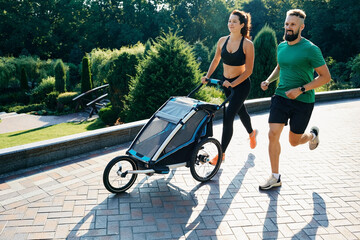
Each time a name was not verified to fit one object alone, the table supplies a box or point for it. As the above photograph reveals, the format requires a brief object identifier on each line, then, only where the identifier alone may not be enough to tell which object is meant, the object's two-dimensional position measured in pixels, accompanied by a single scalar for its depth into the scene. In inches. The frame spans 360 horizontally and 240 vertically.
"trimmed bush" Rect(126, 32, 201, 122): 297.4
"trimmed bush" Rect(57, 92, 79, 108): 735.1
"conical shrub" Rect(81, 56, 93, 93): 787.4
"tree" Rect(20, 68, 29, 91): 983.1
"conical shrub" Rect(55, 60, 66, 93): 856.3
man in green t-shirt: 143.9
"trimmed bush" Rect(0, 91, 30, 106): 930.7
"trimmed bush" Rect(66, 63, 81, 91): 1255.4
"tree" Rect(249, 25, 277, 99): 470.3
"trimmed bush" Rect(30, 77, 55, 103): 869.4
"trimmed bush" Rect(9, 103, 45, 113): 770.8
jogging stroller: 152.4
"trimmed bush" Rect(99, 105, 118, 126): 469.4
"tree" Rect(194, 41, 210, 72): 951.0
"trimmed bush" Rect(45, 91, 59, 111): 773.3
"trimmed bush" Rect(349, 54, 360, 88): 733.9
